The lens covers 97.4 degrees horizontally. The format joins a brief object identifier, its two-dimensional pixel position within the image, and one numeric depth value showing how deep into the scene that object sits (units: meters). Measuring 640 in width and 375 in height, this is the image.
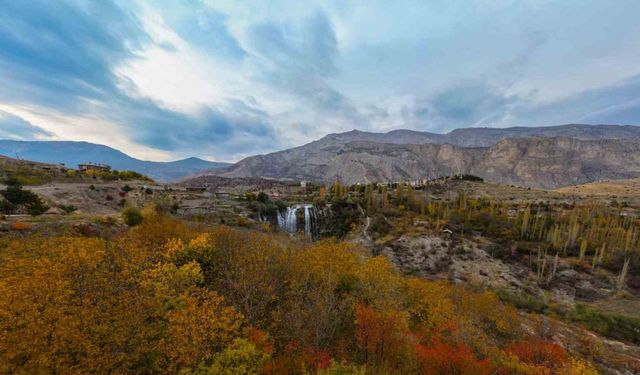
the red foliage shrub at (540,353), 17.87
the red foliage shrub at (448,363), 13.12
